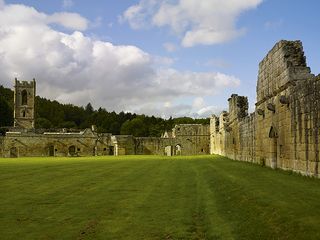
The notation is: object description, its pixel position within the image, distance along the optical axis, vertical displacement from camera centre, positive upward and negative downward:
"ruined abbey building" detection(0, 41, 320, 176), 10.17 +1.09
